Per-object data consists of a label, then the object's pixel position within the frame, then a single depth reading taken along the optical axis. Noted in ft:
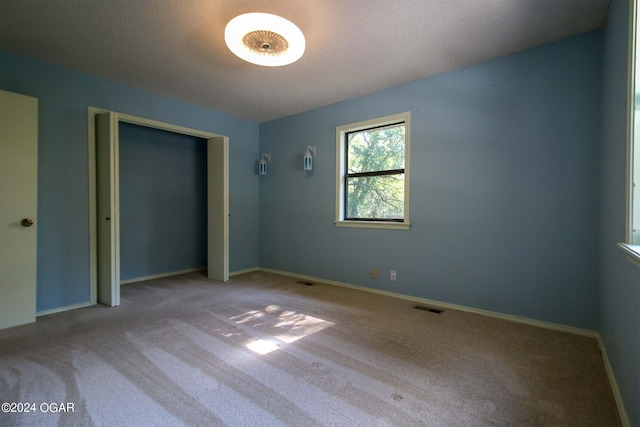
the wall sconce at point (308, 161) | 13.88
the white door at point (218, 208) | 13.60
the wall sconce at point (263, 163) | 15.84
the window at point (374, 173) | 11.59
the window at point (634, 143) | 4.79
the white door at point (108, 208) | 10.18
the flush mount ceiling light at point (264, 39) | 6.52
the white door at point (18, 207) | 8.27
